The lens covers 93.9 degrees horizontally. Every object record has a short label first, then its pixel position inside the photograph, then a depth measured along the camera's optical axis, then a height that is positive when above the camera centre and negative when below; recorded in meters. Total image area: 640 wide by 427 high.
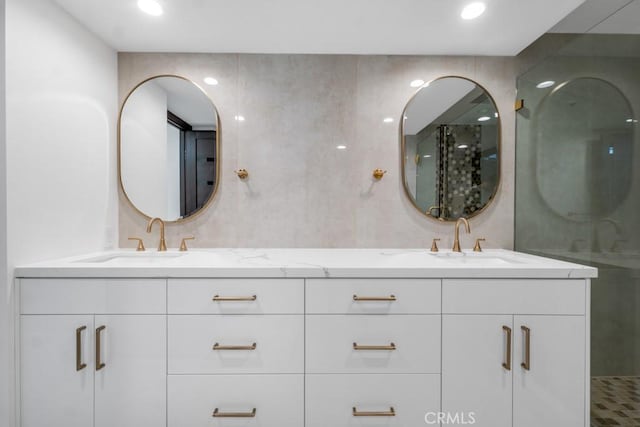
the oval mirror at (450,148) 1.91 +0.41
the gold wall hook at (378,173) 1.89 +0.25
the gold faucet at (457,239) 1.81 -0.16
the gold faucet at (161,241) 1.82 -0.19
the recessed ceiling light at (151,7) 1.47 +1.02
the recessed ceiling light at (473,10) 1.48 +1.02
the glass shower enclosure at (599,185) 1.33 +0.14
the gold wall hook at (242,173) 1.89 +0.24
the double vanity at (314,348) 1.28 -0.59
